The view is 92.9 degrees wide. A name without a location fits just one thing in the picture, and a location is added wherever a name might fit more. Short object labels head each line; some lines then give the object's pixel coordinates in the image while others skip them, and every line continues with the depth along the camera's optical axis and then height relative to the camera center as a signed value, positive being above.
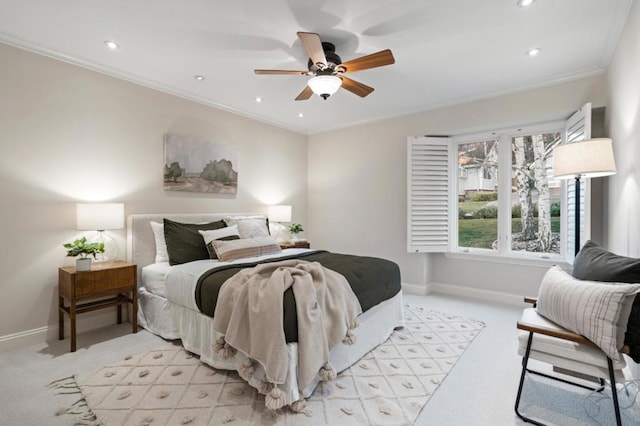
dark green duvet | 1.96 -0.59
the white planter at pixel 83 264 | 2.74 -0.49
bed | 2.04 -0.90
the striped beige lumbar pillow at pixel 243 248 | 3.17 -0.40
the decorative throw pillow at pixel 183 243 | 3.21 -0.35
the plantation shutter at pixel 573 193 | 2.98 +0.20
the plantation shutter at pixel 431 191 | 4.35 +0.30
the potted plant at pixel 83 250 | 2.74 -0.37
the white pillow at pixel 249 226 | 3.91 -0.20
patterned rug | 1.82 -1.23
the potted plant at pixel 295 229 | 5.02 -0.30
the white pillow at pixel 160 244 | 3.38 -0.37
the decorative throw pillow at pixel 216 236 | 3.33 -0.29
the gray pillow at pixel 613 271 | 1.52 -0.34
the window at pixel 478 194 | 4.22 +0.25
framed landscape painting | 3.79 +0.60
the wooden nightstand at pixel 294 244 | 4.59 -0.50
